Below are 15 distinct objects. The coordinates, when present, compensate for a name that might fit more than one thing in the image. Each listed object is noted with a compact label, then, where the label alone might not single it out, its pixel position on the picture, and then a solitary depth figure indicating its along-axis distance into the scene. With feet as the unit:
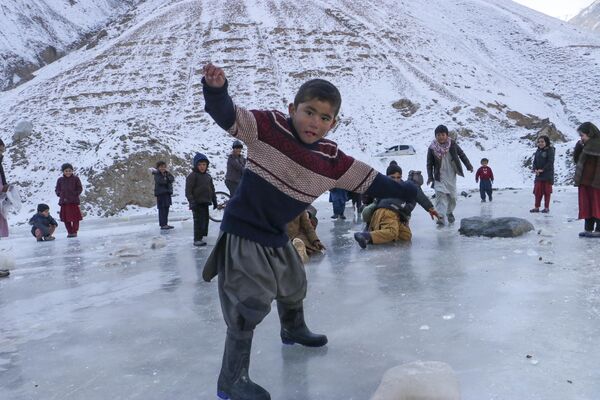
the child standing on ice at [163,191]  34.12
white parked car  88.43
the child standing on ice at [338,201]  34.24
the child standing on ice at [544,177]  32.35
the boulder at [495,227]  22.02
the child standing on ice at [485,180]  44.04
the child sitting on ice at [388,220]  21.56
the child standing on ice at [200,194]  25.49
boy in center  7.52
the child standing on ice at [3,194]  20.67
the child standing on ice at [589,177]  21.56
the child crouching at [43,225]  32.40
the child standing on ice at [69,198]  34.06
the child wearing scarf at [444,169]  28.43
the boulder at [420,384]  6.95
